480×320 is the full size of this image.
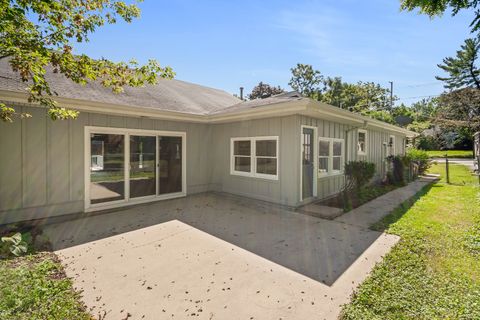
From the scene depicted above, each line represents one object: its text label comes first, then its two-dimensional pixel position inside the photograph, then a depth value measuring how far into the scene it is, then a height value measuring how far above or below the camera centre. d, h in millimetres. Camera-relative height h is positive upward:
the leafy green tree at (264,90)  27147 +7563
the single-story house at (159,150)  5121 +175
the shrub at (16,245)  3306 -1338
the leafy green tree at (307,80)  34094 +11018
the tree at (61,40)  2510 +1315
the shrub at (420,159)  12680 -50
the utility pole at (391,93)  31562 +8804
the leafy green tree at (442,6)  2316 +1632
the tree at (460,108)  18772 +4285
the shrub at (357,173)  7297 -485
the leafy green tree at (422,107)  38625 +12071
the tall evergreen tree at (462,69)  24766 +9661
